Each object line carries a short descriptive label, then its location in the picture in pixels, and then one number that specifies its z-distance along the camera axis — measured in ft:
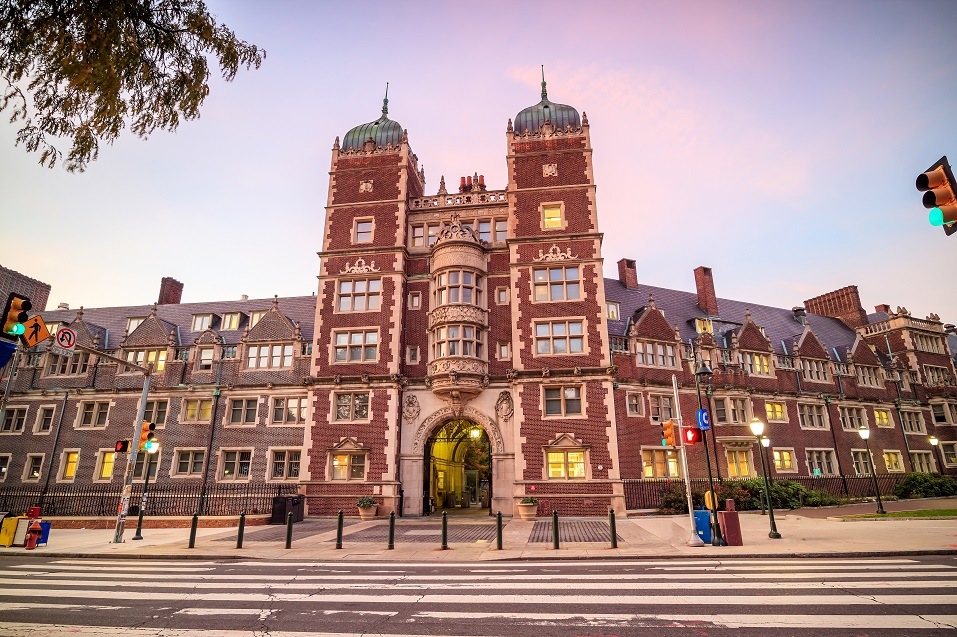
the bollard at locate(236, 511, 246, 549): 53.93
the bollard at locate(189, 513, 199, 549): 55.06
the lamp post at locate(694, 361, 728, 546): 49.83
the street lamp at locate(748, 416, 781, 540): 56.25
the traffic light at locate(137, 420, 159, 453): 64.28
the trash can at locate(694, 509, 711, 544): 51.60
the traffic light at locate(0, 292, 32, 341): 27.94
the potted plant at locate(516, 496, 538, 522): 85.34
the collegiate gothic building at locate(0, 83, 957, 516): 96.84
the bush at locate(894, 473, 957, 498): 124.16
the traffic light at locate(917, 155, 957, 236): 21.47
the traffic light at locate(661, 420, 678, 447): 55.11
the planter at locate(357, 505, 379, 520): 90.79
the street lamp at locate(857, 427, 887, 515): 85.87
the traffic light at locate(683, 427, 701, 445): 53.26
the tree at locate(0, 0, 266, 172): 23.94
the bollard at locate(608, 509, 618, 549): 50.24
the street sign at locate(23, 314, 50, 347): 30.86
